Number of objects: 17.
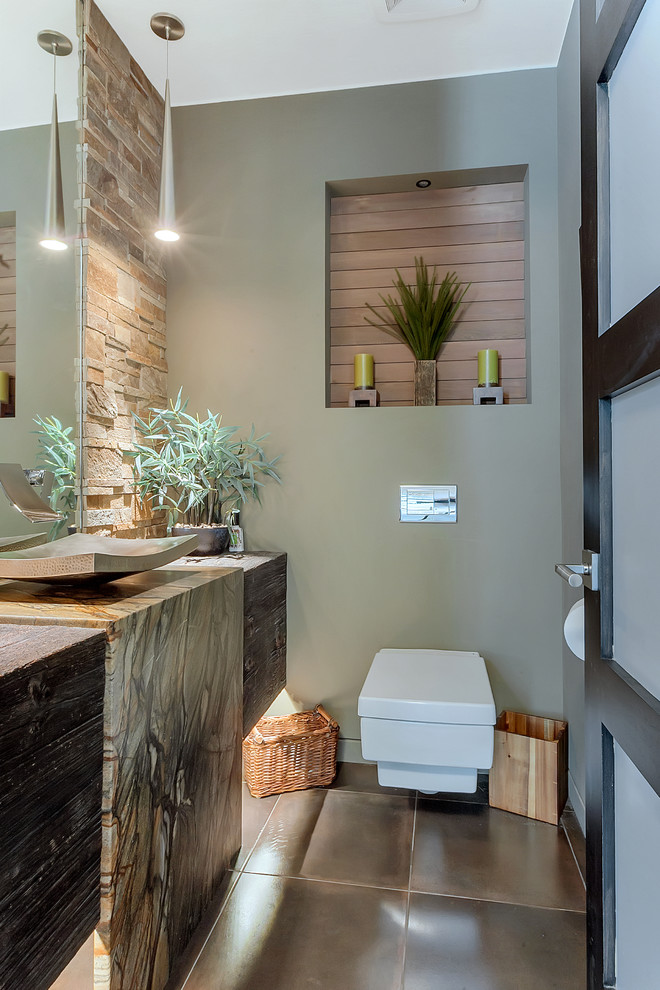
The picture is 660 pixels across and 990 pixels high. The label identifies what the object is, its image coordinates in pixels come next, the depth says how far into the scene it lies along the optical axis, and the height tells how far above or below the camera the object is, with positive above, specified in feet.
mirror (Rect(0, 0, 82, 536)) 4.89 +2.13
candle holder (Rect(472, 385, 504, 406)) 7.55 +1.26
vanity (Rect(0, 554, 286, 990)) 2.85 -1.52
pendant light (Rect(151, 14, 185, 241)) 6.70 +3.58
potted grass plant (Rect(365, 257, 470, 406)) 7.78 +2.34
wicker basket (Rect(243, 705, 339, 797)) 6.84 -2.87
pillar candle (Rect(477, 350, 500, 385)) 7.60 +1.59
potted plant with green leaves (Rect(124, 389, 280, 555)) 7.14 +0.36
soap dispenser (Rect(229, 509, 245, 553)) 7.59 -0.44
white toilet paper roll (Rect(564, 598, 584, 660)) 4.09 -0.88
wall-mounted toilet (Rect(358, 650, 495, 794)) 5.44 -2.04
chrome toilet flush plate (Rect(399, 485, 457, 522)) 7.45 -0.05
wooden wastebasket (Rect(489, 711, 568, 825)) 6.37 -2.87
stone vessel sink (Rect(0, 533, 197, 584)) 3.82 -0.39
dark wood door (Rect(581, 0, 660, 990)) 2.61 +0.06
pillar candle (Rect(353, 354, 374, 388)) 7.95 +1.64
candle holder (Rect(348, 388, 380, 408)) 7.88 +1.29
